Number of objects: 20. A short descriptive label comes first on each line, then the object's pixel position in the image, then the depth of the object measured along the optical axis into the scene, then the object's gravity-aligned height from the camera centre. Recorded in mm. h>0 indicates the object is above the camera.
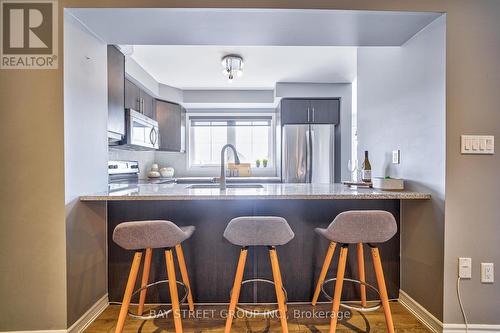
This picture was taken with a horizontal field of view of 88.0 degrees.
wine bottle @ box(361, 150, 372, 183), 2252 -76
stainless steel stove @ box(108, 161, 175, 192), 2859 -123
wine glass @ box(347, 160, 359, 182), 2348 -34
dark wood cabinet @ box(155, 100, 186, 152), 4176 +640
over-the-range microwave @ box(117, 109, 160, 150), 2756 +369
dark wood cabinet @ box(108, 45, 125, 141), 2275 +638
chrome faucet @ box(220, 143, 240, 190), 2096 -93
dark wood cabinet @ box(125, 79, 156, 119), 3022 +822
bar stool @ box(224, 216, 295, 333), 1432 -402
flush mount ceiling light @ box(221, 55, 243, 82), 3168 +1229
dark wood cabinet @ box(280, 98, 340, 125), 4270 +863
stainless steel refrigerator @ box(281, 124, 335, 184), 4148 +165
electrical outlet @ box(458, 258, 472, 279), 1635 -659
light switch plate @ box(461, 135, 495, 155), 1609 +121
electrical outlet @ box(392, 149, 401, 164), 2049 +59
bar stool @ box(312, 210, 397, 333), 1457 -396
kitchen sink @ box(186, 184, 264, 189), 2496 -233
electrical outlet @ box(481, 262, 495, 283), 1636 -679
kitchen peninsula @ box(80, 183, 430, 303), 1990 -639
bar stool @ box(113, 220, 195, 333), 1396 -431
